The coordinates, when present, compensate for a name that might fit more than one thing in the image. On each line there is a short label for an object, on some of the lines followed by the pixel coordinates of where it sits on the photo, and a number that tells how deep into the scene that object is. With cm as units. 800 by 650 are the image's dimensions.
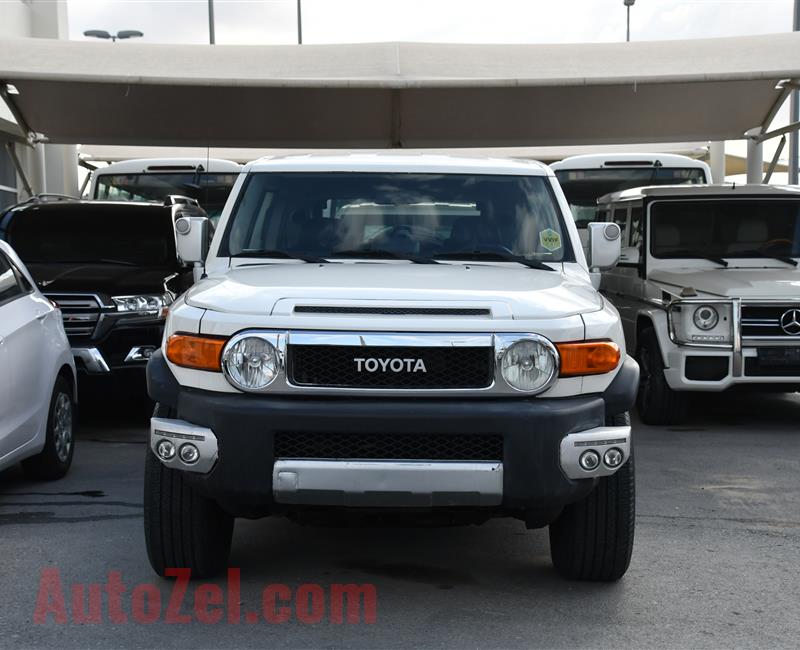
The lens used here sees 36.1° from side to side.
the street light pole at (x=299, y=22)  3747
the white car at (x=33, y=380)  675
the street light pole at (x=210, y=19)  3382
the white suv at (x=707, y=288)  948
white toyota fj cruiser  461
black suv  927
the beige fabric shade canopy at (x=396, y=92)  1283
